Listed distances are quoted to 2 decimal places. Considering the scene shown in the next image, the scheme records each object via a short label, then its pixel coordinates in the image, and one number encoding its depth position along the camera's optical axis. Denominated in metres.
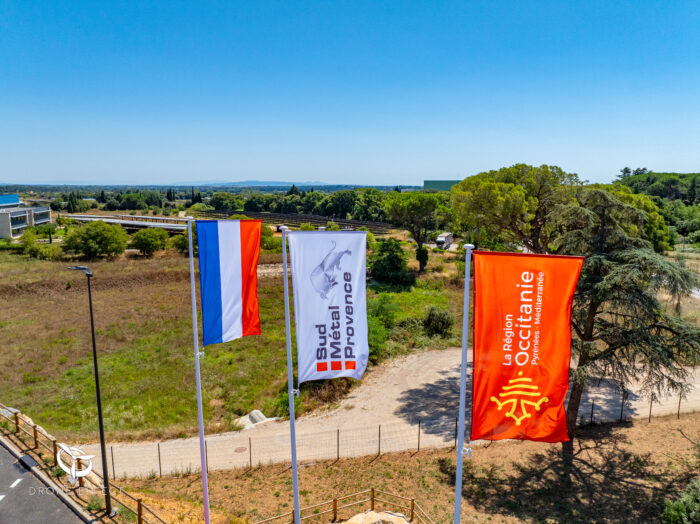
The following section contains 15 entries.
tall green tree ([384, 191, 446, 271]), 50.56
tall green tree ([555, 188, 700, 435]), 14.65
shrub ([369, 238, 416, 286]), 46.28
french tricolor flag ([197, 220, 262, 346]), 10.84
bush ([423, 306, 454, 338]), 31.78
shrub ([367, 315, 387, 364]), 26.36
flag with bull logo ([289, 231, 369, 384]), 9.63
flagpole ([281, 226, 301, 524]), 10.09
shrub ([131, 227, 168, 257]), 60.91
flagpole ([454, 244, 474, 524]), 8.19
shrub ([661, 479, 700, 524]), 11.25
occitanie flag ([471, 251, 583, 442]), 7.90
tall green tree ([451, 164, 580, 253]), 22.66
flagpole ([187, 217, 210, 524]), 11.18
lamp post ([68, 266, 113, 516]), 12.00
